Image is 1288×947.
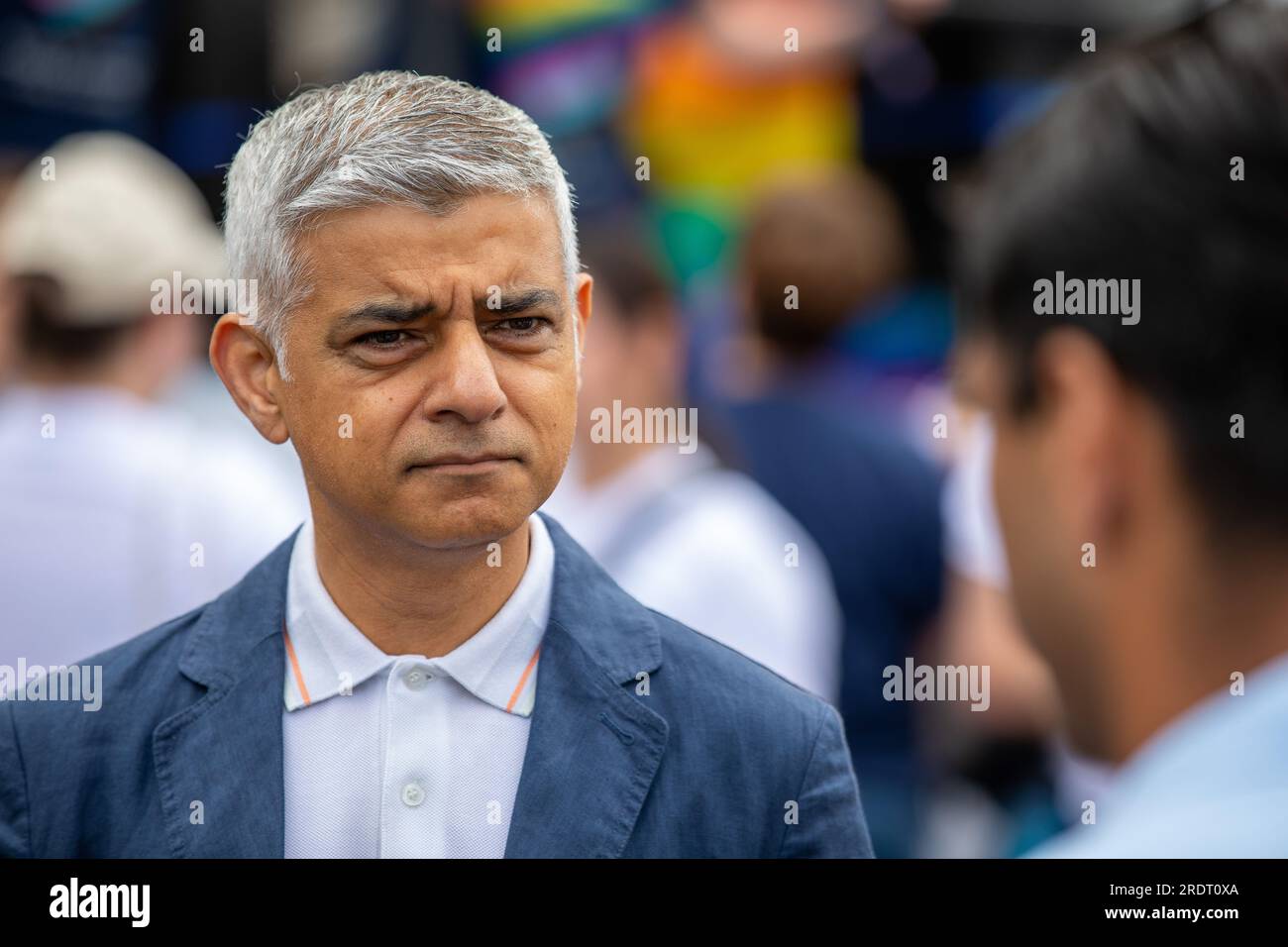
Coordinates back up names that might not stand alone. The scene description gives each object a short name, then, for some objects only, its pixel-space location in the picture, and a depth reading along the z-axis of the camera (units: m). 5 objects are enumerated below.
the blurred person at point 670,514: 3.25
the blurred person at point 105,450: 2.88
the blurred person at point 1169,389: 1.41
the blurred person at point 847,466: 3.89
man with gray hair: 1.91
